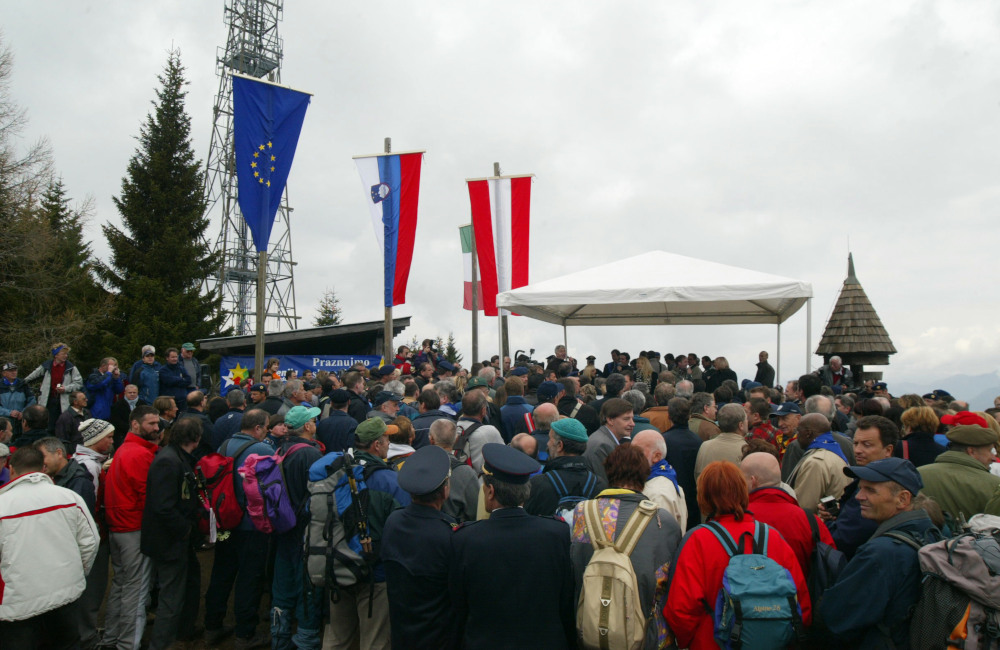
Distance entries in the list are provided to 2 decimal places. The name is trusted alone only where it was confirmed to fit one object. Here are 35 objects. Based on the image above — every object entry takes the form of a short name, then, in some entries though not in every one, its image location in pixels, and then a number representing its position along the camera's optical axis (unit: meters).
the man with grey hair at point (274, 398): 6.87
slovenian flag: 11.22
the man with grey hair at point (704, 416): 5.93
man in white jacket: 4.06
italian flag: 16.69
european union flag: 9.70
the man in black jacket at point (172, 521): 4.93
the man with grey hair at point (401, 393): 6.70
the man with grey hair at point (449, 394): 7.33
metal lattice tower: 28.55
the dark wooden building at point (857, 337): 15.17
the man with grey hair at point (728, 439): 5.04
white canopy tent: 9.38
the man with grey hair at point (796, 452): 4.99
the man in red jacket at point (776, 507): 3.44
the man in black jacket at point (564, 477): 3.99
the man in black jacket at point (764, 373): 11.83
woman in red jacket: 3.03
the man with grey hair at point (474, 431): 5.33
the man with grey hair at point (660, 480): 3.93
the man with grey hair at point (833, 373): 11.06
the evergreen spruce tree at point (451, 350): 36.16
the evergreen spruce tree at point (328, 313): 33.00
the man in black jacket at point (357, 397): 6.96
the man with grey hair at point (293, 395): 7.05
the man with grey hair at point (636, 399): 6.61
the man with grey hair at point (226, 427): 6.50
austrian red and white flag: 12.94
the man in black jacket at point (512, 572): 3.05
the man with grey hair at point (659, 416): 6.49
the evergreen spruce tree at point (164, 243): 21.38
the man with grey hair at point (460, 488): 4.50
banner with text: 15.07
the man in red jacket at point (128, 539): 5.08
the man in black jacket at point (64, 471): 4.68
